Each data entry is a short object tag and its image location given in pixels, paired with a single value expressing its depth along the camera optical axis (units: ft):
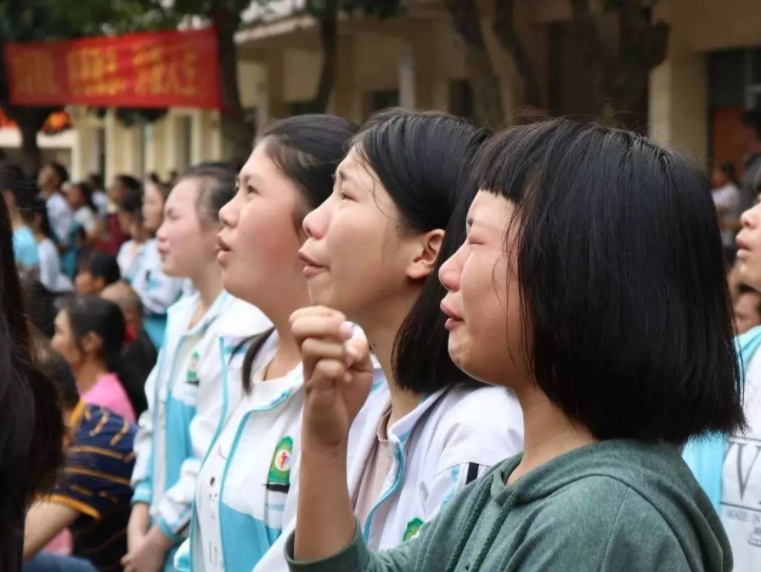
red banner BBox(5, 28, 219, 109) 40.19
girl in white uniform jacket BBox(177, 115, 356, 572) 9.46
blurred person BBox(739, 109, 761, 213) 14.79
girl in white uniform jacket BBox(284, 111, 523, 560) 7.69
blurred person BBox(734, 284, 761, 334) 15.24
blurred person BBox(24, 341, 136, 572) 13.43
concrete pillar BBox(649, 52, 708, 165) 37.68
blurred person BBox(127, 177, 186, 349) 25.78
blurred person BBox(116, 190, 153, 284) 34.04
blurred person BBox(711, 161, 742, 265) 24.97
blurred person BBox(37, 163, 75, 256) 44.60
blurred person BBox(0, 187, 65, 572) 6.40
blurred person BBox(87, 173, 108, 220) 54.98
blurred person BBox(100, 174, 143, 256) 45.57
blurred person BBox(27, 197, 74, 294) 30.55
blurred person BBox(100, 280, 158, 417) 19.92
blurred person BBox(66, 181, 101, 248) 46.19
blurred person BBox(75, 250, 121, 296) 29.48
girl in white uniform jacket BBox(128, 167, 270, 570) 12.65
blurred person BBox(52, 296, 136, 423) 18.31
